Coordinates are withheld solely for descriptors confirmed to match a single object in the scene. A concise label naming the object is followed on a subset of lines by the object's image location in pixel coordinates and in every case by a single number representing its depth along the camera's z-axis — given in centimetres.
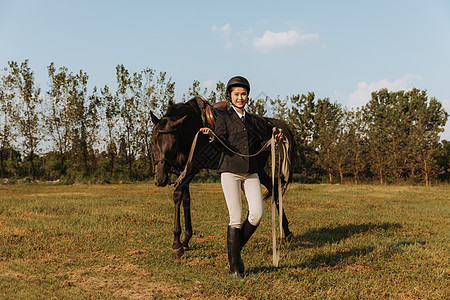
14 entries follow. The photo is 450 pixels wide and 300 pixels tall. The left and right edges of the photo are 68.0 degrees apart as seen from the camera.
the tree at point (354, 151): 3602
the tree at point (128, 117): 3362
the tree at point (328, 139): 3762
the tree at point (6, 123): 2920
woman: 440
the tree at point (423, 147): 3077
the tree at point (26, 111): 2988
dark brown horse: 507
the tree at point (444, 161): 3831
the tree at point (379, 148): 3456
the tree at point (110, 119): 3359
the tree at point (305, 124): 4232
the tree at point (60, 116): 3152
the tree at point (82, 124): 3244
